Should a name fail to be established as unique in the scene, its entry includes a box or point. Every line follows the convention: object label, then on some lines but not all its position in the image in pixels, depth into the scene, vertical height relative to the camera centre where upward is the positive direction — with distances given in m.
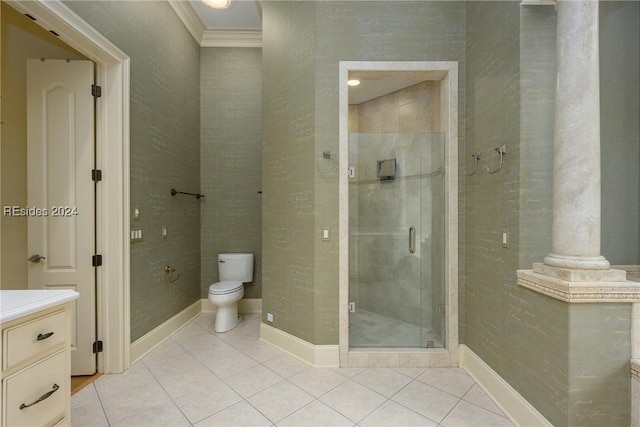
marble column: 1.48 +0.39
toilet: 2.94 -0.82
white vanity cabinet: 1.11 -0.63
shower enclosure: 2.36 -0.22
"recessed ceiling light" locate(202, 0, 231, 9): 2.47 +1.89
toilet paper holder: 2.87 -0.61
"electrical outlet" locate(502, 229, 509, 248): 1.86 -0.18
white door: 2.13 +0.21
